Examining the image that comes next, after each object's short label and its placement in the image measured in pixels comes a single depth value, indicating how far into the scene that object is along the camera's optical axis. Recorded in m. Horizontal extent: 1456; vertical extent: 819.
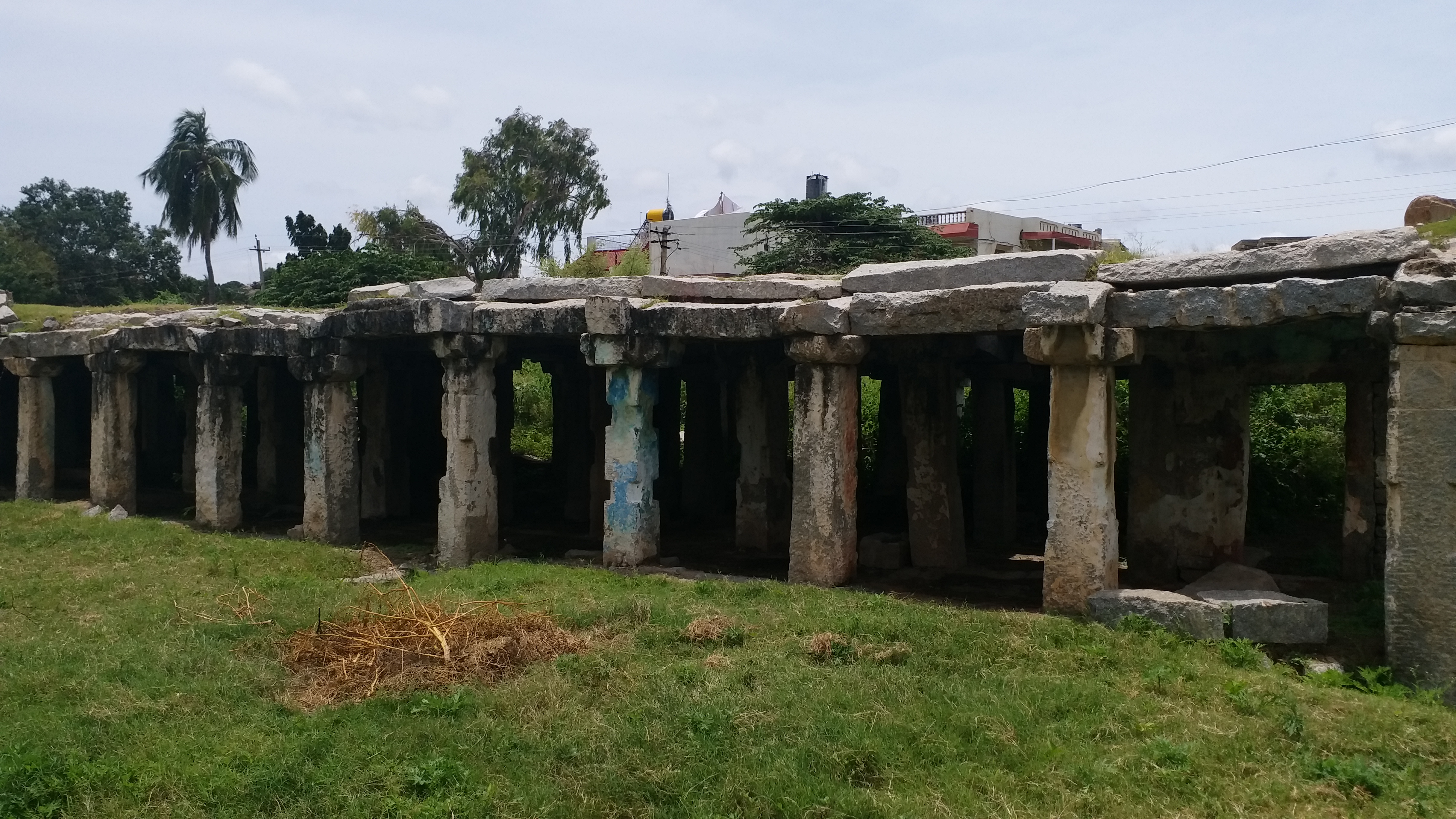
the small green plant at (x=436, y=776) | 6.41
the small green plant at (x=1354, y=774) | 6.09
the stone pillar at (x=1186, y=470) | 12.09
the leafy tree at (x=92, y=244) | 45.34
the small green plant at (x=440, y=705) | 7.55
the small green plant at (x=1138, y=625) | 8.88
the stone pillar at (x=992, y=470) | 15.53
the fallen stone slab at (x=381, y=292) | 14.88
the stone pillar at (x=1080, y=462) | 9.50
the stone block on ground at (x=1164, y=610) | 8.77
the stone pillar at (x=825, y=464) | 11.34
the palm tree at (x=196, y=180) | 39.59
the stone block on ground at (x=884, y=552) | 13.44
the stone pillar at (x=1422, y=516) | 7.87
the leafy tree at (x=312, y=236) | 41.47
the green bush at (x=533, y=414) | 27.14
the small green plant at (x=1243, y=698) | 7.14
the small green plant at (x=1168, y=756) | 6.33
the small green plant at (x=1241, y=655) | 8.24
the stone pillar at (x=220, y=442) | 16.16
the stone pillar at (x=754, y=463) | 15.08
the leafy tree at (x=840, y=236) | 26.62
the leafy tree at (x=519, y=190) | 38.28
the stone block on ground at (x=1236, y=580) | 10.15
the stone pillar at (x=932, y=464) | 13.02
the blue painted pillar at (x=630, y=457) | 12.59
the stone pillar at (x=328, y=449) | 14.88
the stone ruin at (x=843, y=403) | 8.65
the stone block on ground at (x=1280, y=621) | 8.72
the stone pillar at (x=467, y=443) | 13.42
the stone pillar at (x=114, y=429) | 17.44
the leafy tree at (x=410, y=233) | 38.12
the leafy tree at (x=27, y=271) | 39.97
